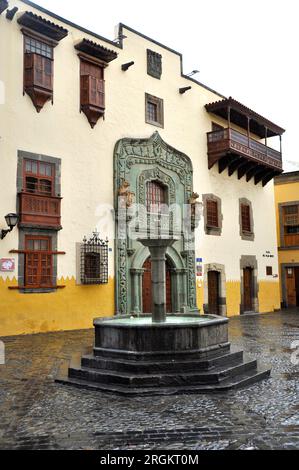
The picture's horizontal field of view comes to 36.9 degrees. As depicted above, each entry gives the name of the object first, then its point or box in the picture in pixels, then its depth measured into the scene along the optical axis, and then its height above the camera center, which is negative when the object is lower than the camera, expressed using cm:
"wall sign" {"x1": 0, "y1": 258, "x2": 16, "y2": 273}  1252 +65
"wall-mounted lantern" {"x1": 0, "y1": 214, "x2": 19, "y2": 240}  1229 +181
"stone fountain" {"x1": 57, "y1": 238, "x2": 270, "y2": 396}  635 -115
